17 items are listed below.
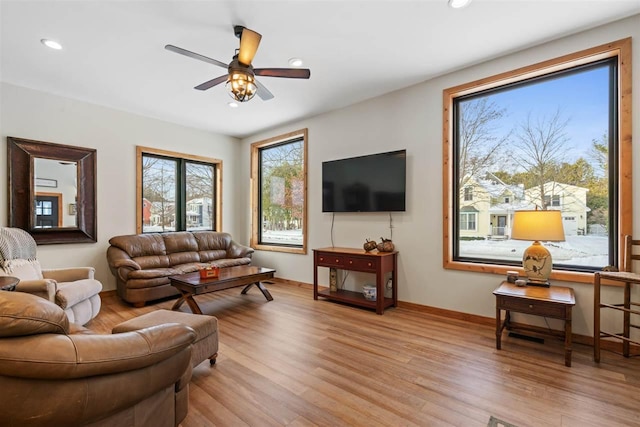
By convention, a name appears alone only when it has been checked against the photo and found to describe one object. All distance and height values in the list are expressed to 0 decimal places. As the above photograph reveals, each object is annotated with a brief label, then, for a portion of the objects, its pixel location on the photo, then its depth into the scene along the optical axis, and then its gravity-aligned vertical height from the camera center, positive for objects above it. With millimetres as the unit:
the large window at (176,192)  5066 +386
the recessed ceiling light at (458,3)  2324 +1660
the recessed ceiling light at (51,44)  2840 +1655
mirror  3795 +304
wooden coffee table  3420 -859
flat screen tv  3854 +401
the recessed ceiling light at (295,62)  3191 +1652
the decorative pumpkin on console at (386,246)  3838 -455
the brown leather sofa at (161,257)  3977 -729
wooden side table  2348 -766
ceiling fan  2434 +1270
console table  3645 -735
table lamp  2537 -217
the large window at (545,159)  2701 +541
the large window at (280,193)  5281 +368
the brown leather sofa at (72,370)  1037 -607
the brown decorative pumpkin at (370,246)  3916 -461
